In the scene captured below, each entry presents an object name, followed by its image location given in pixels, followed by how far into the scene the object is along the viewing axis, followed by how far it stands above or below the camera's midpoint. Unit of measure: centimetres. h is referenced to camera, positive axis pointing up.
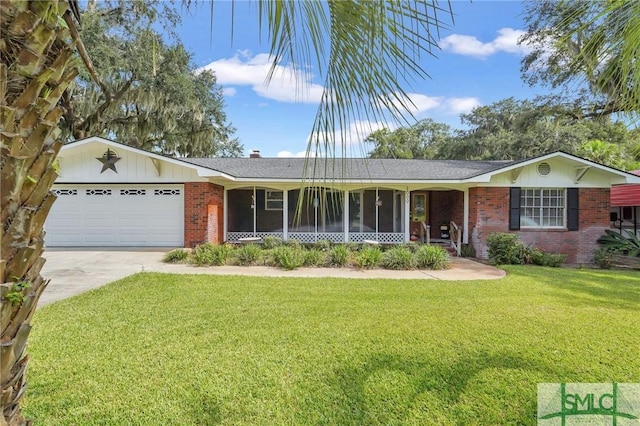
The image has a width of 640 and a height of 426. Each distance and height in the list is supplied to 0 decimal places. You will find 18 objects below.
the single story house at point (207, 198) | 1212 +48
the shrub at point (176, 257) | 1023 -148
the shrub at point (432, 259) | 977 -142
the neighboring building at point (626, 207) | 1523 +31
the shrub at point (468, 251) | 1248 -149
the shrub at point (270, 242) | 1228 -120
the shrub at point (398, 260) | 977 -146
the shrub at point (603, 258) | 1079 -152
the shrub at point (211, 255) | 993 -139
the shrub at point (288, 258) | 957 -142
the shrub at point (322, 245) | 1254 -133
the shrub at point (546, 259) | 1054 -151
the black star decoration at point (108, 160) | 1220 +185
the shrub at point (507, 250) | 1075 -128
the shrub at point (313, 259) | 1009 -149
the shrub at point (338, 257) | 1007 -142
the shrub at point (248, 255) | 1014 -141
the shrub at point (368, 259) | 978 -144
